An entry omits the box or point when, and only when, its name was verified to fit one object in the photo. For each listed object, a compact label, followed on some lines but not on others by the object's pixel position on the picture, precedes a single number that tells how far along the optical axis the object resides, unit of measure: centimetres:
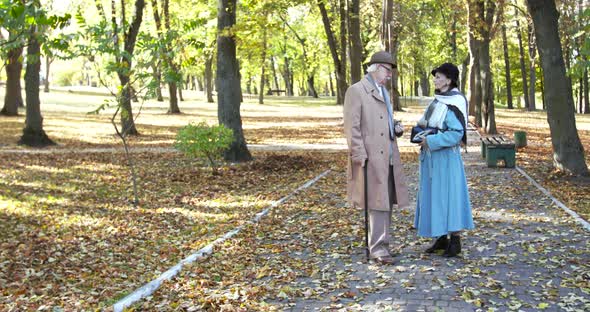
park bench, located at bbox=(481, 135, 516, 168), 1477
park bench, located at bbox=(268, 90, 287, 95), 7094
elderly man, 652
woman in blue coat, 655
